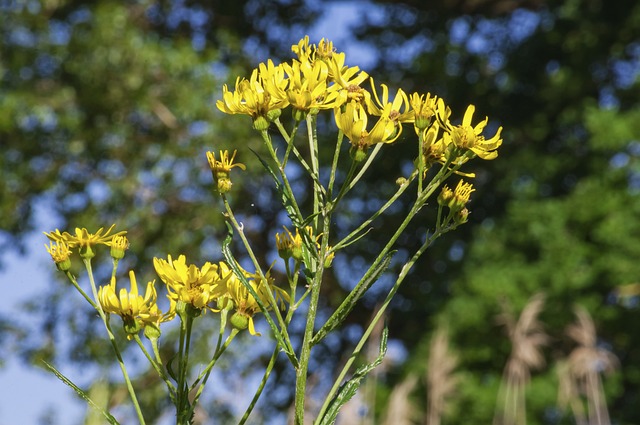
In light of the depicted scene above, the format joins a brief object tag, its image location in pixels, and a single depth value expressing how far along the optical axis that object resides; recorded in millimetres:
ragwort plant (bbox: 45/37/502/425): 1851
